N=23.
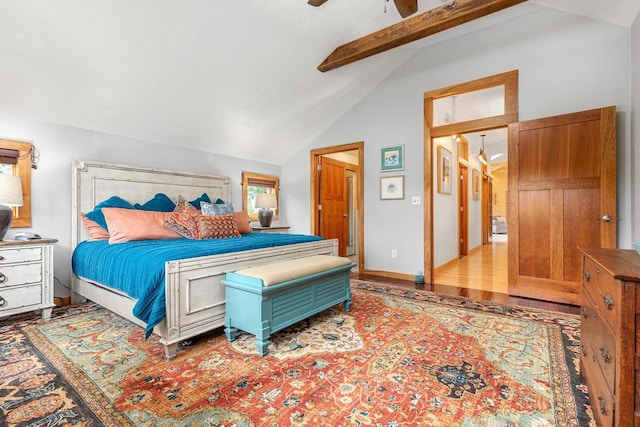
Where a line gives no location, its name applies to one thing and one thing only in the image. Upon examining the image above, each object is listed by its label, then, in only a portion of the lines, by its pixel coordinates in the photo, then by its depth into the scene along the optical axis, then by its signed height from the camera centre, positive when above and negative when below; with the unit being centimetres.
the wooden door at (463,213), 600 -2
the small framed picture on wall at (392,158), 415 +79
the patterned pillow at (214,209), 352 +6
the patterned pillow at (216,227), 299 -13
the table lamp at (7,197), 241 +16
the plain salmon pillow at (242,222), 370 -10
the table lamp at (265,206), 450 +12
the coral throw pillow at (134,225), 272 -10
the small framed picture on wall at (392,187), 415 +37
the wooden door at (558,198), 281 +14
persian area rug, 134 -92
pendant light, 717 +141
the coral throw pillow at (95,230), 303 -15
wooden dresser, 92 -45
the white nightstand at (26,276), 234 -50
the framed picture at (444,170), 471 +71
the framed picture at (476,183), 709 +73
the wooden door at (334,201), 521 +23
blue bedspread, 184 -34
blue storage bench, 193 -59
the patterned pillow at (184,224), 307 -10
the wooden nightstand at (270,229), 432 -24
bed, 189 -36
